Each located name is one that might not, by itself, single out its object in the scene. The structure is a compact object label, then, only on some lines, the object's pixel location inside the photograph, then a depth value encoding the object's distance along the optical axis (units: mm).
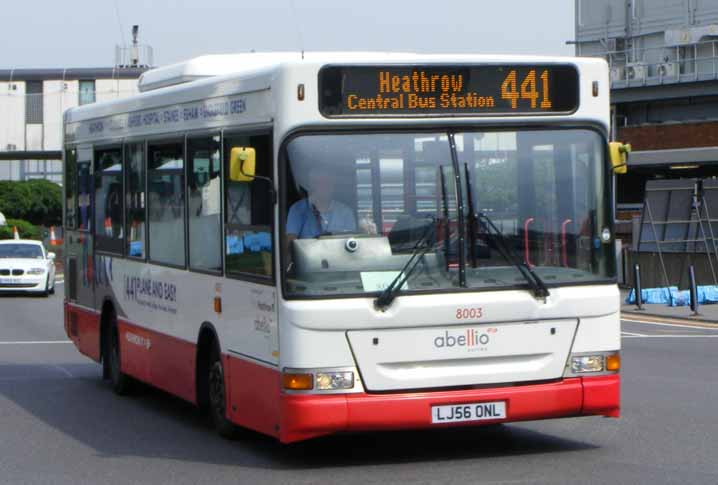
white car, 36344
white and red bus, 9109
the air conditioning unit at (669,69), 61344
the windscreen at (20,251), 37250
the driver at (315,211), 9180
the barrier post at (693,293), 27100
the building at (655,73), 57406
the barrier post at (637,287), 29047
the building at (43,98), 65000
